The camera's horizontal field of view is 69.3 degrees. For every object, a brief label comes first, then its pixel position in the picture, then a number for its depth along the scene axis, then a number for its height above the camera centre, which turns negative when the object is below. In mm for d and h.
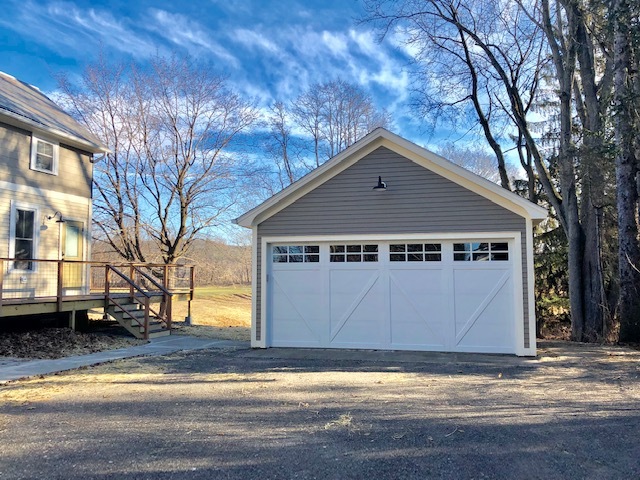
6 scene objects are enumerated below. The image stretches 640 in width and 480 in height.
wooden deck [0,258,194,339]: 10070 -647
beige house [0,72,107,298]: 11031 +2108
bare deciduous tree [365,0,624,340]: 12078 +3309
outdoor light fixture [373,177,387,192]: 9242 +1703
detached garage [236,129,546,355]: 8797 +286
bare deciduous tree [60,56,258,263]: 17891 +4968
